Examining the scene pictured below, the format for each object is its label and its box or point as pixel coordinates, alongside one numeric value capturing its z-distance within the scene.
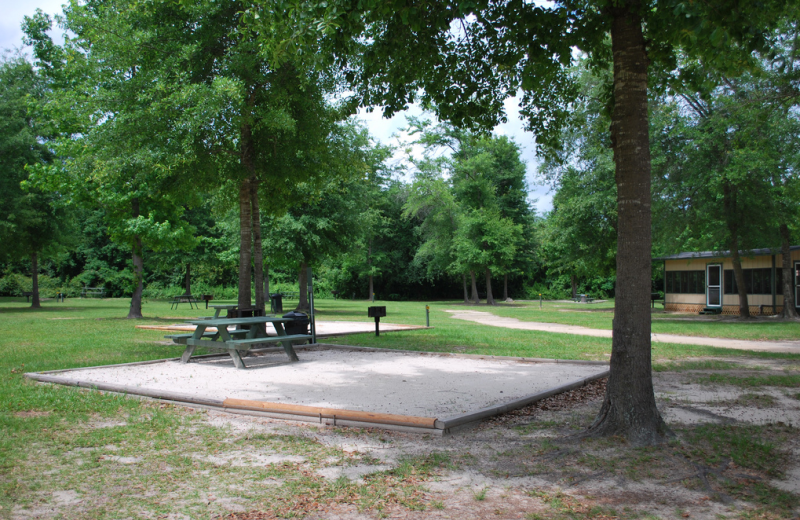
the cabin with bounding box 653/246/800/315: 23.95
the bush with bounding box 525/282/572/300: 51.81
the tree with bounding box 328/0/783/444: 4.80
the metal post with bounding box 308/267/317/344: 12.03
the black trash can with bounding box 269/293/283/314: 21.21
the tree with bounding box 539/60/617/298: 25.86
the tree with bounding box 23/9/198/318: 10.41
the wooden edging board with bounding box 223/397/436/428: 5.18
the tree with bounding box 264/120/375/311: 24.33
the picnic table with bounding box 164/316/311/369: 8.88
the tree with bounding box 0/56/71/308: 25.03
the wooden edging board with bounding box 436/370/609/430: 5.15
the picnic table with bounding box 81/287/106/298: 45.41
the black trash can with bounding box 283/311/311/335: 12.03
